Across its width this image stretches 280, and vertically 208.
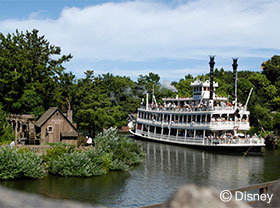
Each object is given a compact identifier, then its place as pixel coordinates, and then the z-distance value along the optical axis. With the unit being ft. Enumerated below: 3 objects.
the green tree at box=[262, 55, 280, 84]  234.05
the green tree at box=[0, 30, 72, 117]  115.24
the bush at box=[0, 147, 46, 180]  65.21
